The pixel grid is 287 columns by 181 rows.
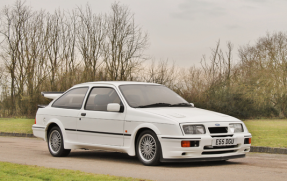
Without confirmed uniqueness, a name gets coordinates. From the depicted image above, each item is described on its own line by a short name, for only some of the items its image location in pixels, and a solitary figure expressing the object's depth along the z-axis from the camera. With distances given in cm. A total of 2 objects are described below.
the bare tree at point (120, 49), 3788
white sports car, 754
